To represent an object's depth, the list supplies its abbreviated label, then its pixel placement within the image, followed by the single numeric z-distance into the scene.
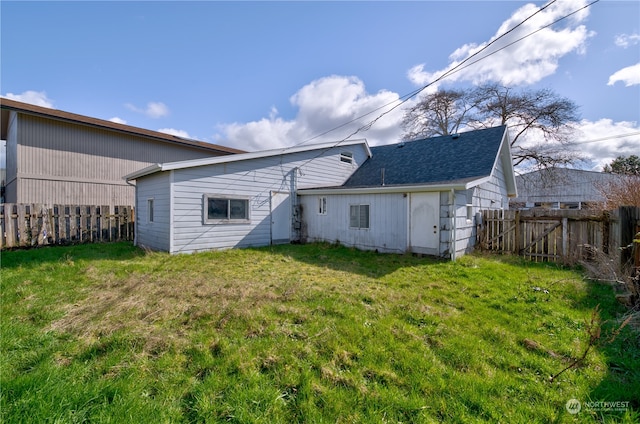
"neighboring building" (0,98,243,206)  11.89
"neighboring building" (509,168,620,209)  21.62
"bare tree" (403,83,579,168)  20.41
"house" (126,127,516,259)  8.49
